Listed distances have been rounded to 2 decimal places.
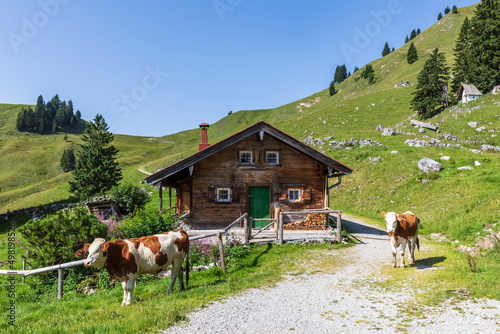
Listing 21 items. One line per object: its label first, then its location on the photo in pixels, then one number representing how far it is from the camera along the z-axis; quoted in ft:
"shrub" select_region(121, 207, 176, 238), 46.50
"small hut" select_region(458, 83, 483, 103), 169.58
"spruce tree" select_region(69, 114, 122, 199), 129.39
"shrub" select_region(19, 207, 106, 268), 39.65
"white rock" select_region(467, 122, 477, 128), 129.18
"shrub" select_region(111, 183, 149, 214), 93.35
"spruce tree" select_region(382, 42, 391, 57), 533.26
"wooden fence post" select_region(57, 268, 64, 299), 29.44
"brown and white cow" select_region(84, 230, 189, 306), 23.50
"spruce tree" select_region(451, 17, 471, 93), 190.19
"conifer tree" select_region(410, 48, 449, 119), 174.70
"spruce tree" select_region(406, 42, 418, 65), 348.59
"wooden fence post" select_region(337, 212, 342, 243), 49.09
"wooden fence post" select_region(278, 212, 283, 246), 47.55
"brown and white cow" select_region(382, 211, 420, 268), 34.76
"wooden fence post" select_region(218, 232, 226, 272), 35.60
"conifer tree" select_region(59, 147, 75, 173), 332.39
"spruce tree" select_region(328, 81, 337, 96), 415.44
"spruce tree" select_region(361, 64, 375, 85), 362.37
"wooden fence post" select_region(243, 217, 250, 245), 46.80
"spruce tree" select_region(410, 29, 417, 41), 523.29
